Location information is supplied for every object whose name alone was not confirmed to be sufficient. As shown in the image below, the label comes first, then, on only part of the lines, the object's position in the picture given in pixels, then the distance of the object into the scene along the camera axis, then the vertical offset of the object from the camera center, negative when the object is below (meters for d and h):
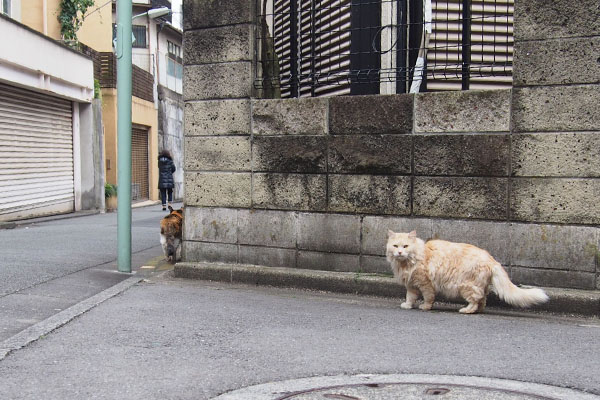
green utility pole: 7.58 +0.61
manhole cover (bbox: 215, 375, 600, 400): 3.60 -1.30
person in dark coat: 19.36 +0.25
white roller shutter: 15.14 +0.68
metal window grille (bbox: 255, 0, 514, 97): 7.27 +1.70
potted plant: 20.46 -0.62
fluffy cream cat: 5.61 -0.91
